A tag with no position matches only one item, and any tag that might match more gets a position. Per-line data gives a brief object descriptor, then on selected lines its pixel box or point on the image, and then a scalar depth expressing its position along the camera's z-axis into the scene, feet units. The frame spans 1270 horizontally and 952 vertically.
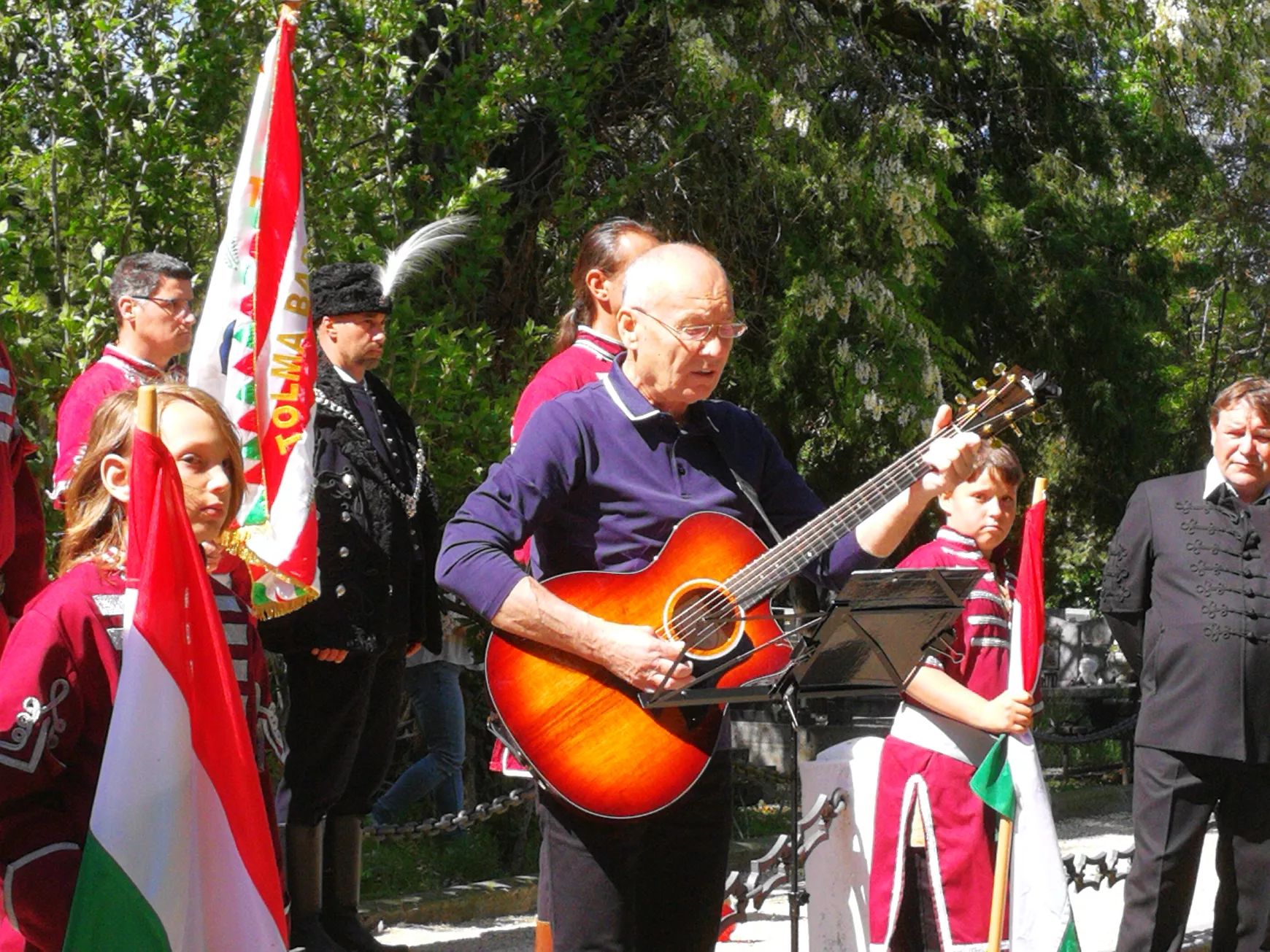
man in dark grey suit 18.93
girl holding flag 9.34
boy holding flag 16.49
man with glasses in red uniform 16.93
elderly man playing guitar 11.33
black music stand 11.53
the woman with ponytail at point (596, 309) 16.26
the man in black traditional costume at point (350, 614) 18.11
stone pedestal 18.16
